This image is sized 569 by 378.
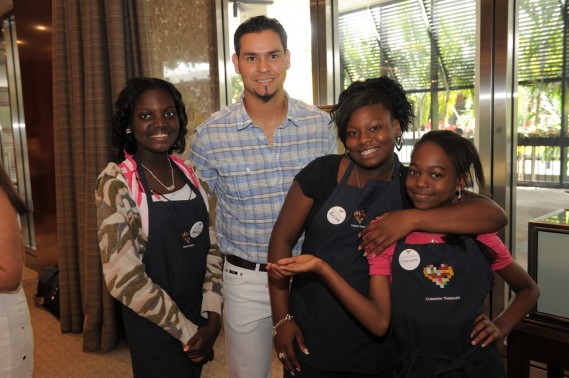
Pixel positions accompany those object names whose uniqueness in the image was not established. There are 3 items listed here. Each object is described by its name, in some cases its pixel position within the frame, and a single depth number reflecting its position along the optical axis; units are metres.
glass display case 1.56
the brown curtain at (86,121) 3.09
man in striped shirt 1.76
